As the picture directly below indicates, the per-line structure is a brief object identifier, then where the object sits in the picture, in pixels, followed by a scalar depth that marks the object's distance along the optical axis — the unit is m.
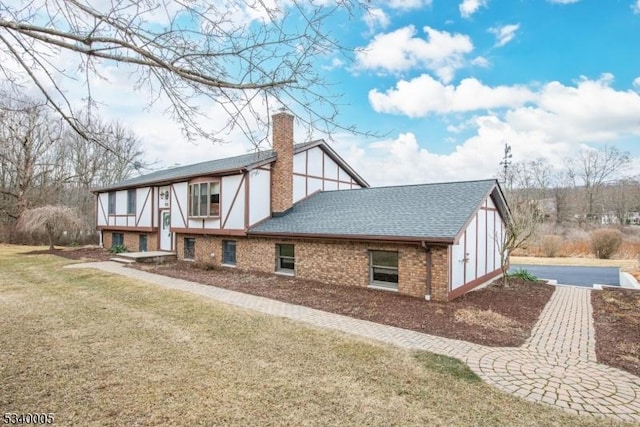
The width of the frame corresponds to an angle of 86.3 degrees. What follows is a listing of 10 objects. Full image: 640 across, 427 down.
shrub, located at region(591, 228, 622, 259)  21.12
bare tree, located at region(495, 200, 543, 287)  11.09
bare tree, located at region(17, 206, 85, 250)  20.31
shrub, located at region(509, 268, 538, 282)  13.05
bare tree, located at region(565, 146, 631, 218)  36.88
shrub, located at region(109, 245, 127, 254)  19.79
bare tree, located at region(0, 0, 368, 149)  3.45
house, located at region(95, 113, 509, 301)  9.55
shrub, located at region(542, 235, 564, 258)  23.23
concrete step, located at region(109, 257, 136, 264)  15.81
